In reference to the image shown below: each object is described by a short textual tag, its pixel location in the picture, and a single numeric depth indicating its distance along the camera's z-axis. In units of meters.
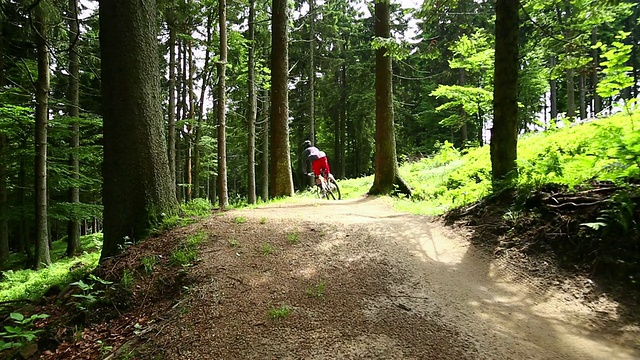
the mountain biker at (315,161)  10.73
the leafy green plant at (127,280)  4.31
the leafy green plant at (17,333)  2.98
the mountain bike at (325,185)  10.92
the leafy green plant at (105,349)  3.28
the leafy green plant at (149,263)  4.51
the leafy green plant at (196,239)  4.86
